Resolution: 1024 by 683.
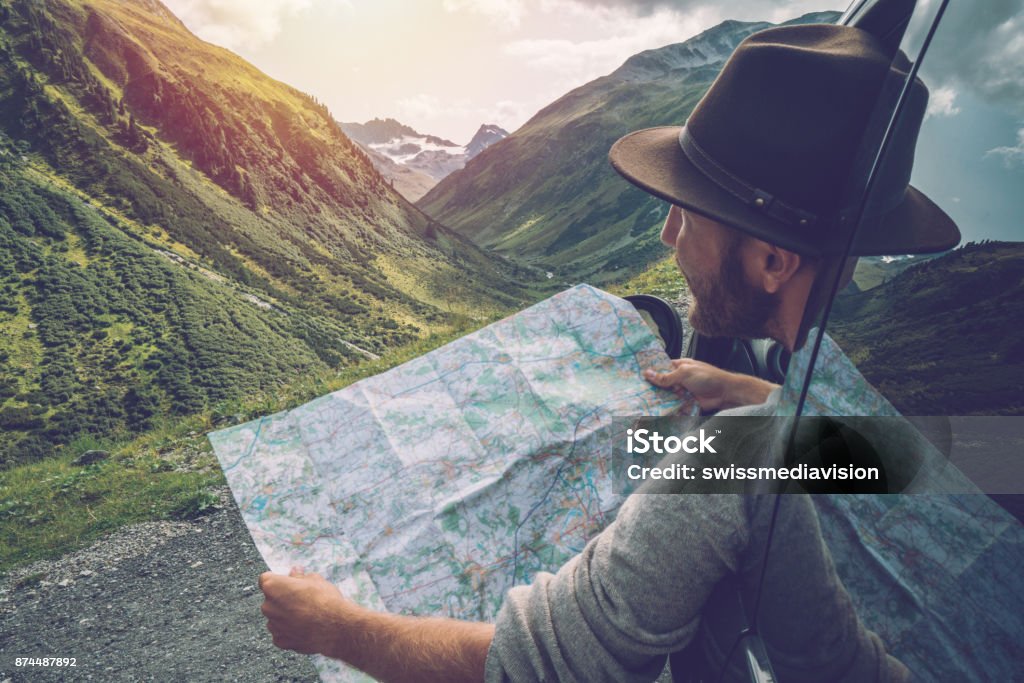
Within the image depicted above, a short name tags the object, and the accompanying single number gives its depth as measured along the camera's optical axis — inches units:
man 36.4
